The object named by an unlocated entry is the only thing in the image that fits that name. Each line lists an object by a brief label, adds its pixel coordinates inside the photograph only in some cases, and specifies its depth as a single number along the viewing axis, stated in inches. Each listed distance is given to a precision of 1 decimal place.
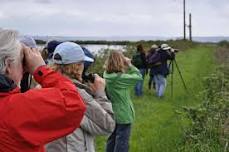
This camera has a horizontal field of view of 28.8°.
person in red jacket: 86.4
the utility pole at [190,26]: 2317.4
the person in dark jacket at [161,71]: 496.9
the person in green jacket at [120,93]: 228.1
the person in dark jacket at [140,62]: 503.4
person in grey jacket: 135.7
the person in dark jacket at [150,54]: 529.6
